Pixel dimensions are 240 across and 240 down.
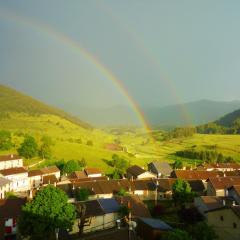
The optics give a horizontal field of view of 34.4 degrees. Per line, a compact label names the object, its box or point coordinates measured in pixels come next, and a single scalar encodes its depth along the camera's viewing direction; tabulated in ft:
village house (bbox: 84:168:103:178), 263.08
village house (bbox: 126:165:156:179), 262.67
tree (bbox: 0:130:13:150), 335.26
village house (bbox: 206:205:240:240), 115.96
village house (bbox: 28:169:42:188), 249.75
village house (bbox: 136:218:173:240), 109.29
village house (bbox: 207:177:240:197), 184.85
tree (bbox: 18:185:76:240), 114.73
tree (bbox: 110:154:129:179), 310.20
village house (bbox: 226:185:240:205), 160.64
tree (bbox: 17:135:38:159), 320.70
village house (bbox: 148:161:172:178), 286.25
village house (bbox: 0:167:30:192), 236.84
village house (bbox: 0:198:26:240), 131.67
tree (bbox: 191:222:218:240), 103.45
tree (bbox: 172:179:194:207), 165.99
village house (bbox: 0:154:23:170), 278.83
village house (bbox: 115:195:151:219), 141.59
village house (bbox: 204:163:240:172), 300.44
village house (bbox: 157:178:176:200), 201.98
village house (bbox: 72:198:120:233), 129.39
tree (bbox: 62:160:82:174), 281.35
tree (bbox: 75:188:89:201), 174.19
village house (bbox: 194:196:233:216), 144.97
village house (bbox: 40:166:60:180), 258.37
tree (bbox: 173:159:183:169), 315.58
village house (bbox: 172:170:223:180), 234.25
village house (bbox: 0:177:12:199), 204.89
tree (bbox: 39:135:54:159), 329.72
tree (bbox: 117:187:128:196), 181.69
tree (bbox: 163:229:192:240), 89.86
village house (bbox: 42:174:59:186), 234.42
